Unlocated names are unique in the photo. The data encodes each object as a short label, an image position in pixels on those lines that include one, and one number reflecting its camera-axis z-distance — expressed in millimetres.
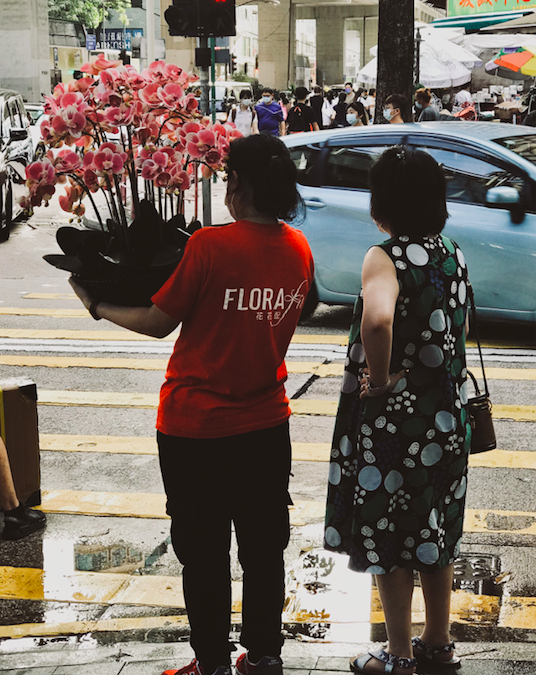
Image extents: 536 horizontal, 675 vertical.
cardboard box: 4598
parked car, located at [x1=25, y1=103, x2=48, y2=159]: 20378
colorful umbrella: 18547
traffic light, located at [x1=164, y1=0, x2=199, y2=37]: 11898
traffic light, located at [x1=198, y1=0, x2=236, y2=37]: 11961
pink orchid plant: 3027
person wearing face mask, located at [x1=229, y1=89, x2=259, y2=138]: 20702
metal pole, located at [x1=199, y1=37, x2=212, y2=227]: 12152
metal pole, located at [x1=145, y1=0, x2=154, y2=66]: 31478
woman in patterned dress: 2914
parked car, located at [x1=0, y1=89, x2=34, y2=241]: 13547
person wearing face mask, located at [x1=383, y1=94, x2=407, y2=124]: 11148
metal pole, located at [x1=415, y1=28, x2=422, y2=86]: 18459
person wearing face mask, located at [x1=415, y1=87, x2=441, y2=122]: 14680
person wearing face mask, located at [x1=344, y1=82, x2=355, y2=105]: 26295
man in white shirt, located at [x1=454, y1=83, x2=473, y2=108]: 26588
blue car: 7547
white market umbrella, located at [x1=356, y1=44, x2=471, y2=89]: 23688
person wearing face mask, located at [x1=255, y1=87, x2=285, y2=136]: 19328
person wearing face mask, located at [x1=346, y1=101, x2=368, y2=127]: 16781
